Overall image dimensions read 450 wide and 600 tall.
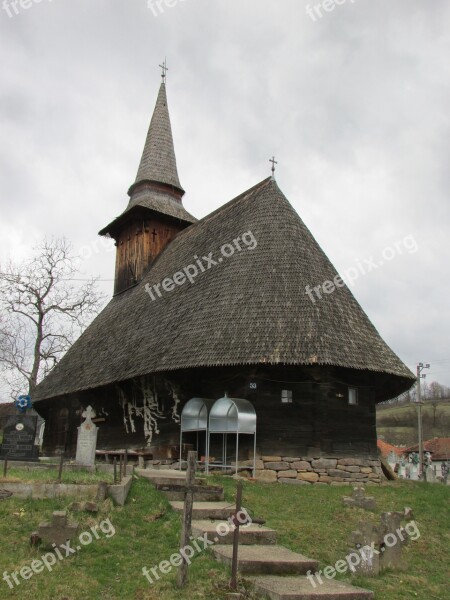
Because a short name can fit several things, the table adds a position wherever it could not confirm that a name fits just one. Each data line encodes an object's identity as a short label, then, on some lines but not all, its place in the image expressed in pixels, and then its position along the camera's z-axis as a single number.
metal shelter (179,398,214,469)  14.27
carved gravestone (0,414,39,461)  12.05
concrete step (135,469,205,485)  10.22
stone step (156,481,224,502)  9.71
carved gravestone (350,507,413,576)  7.14
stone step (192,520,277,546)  7.40
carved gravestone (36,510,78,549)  6.86
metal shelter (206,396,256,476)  13.33
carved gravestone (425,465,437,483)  20.83
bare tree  29.23
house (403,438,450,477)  49.78
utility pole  27.92
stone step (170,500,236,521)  8.51
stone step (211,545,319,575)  6.47
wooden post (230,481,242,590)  5.89
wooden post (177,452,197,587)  6.02
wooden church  13.72
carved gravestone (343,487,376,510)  10.59
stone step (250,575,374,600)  5.73
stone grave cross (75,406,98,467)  12.26
